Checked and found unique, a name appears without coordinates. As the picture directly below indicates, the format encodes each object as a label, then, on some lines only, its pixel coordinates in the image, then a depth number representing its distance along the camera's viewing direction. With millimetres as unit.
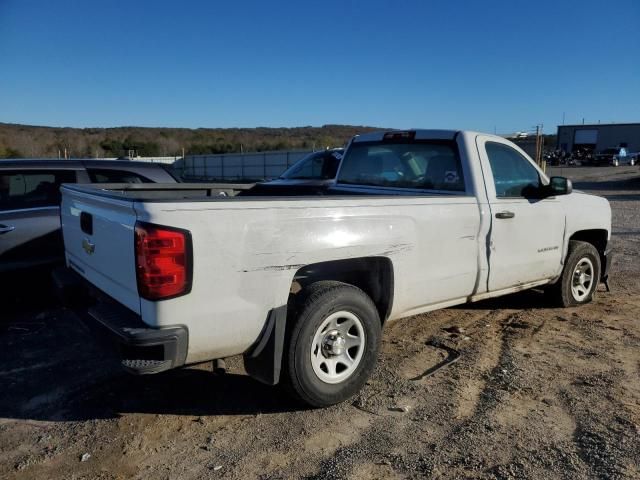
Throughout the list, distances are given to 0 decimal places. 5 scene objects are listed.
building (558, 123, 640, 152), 76250
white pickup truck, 2904
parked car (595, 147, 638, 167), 54281
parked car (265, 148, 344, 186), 10148
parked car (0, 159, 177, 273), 5195
